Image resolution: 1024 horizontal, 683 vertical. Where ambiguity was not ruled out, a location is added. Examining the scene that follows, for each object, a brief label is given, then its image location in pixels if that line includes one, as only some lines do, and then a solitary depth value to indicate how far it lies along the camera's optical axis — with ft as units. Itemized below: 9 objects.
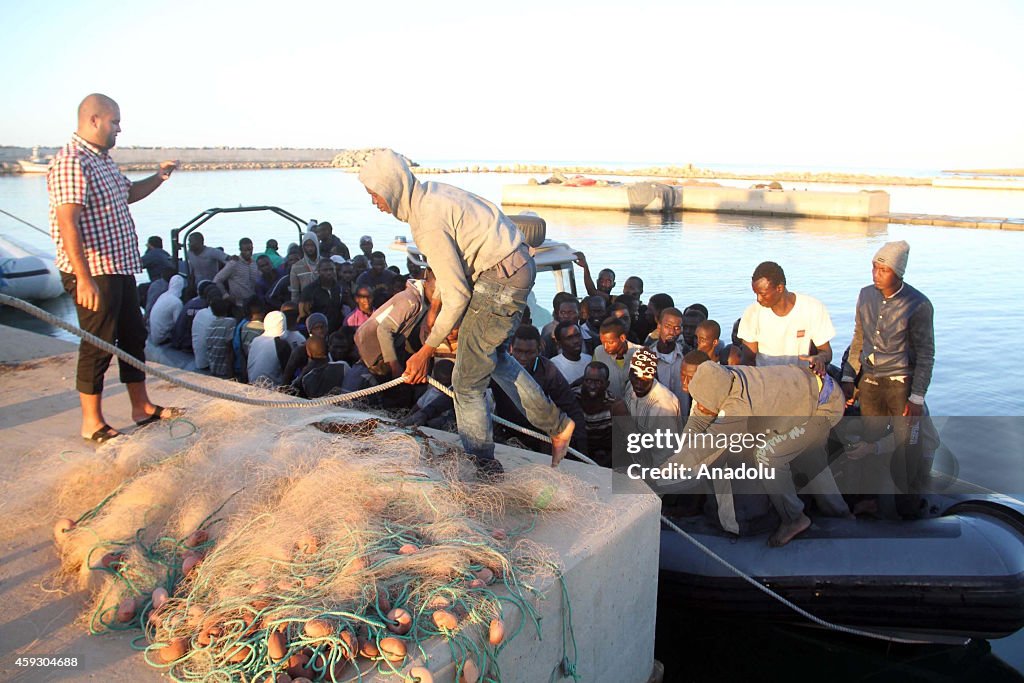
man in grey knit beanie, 16.29
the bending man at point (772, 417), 14.64
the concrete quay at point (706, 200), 110.93
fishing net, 8.38
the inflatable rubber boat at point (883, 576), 14.90
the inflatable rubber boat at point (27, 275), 56.34
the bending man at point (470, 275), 11.66
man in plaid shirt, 13.24
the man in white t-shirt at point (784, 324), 16.62
